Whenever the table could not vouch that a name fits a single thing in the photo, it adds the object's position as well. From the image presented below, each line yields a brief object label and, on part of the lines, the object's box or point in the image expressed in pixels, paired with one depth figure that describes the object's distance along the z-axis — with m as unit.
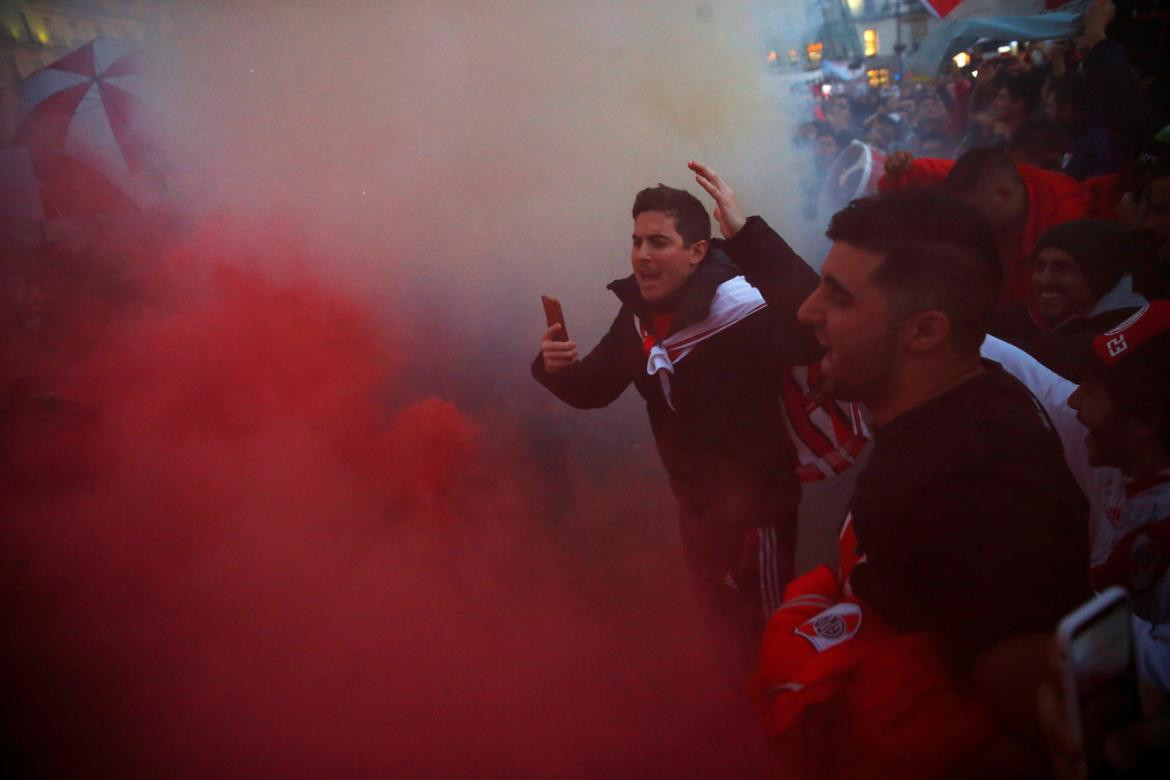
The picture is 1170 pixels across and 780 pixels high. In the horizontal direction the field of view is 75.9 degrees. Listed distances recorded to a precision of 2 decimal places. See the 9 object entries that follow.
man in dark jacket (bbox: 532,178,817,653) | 2.32
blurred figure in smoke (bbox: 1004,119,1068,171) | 3.97
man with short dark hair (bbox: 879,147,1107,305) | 3.14
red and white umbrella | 2.45
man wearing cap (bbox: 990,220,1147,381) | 2.45
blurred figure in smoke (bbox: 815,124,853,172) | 5.05
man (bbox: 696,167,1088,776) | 1.09
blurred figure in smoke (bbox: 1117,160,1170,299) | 2.77
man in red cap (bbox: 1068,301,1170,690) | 1.70
